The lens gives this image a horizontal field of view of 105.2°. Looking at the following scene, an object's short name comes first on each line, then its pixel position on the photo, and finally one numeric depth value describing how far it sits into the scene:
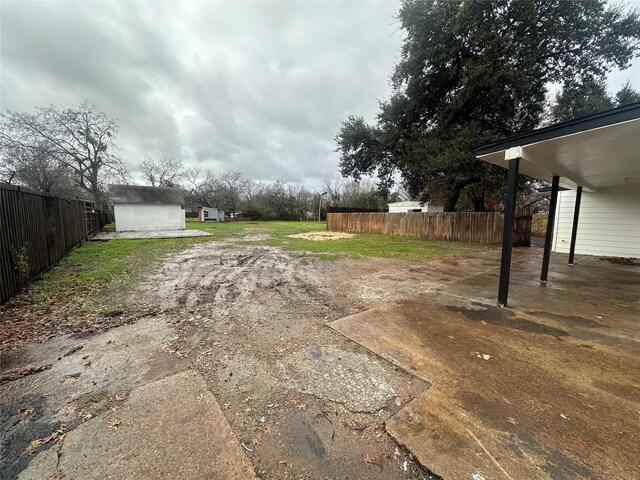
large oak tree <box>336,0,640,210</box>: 10.55
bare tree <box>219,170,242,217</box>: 42.09
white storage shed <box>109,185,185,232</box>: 19.78
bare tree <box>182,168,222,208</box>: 42.12
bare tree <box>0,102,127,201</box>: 18.08
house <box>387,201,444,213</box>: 21.05
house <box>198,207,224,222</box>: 37.03
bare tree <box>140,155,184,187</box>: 33.59
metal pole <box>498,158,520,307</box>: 3.67
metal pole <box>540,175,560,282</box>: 5.03
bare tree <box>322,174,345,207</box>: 43.24
